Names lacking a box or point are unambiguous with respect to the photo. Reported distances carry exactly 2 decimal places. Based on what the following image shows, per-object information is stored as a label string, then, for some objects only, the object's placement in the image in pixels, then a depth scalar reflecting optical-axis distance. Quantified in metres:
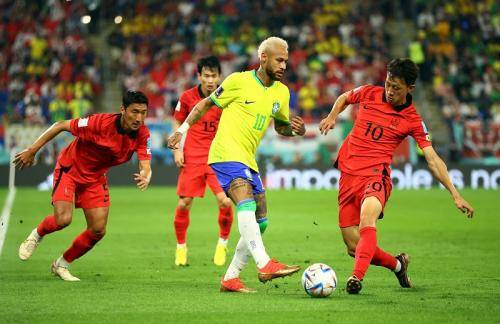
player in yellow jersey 17.77
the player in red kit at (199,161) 23.81
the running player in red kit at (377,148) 18.19
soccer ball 16.95
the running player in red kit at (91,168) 19.73
